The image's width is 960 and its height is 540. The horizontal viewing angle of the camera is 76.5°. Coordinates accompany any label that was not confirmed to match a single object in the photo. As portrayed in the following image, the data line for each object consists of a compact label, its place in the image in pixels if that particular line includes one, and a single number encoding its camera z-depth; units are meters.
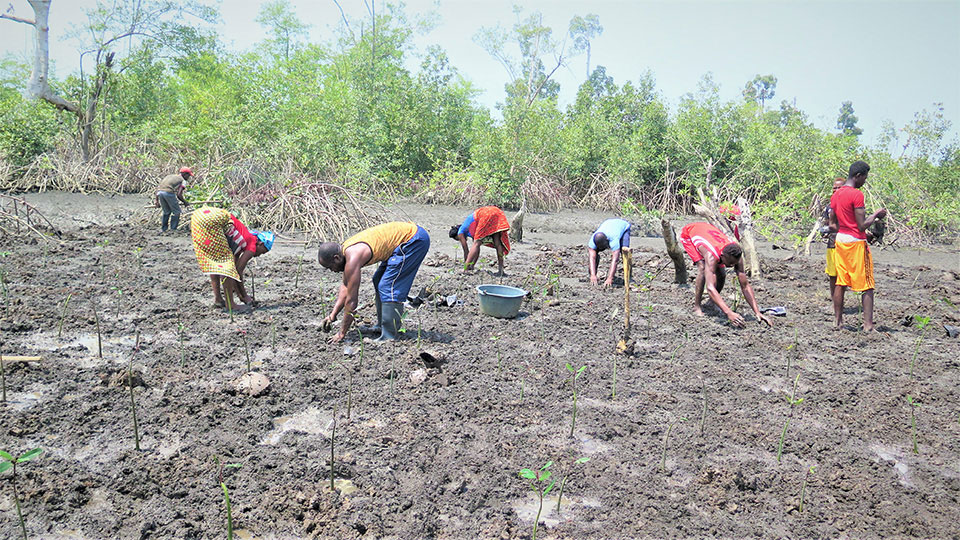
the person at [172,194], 10.45
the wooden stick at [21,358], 4.31
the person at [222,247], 5.92
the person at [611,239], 7.82
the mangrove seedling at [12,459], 2.27
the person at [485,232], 8.08
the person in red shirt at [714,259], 6.09
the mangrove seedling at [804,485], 3.09
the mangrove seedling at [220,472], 3.15
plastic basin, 6.16
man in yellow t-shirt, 4.93
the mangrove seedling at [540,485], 3.18
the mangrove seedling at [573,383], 3.76
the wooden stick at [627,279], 5.10
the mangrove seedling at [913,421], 3.67
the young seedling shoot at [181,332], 4.59
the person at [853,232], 5.75
